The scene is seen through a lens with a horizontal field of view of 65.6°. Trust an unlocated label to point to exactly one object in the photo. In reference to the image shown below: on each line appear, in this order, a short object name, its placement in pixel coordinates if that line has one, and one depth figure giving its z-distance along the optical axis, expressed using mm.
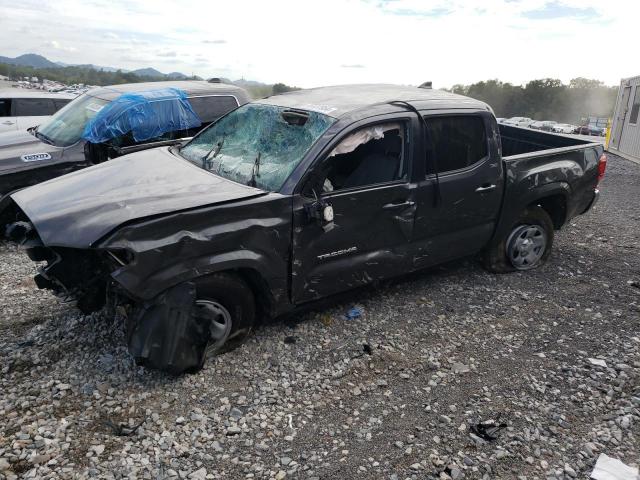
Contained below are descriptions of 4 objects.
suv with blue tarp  5816
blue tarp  6203
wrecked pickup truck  3072
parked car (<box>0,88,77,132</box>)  9234
